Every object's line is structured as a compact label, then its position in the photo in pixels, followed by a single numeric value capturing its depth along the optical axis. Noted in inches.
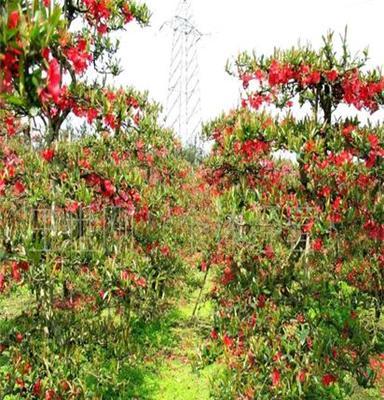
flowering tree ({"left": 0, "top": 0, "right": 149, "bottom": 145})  74.2
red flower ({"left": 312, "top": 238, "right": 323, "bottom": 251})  219.6
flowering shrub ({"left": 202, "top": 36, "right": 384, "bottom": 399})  203.9
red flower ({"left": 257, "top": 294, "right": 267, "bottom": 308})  225.9
